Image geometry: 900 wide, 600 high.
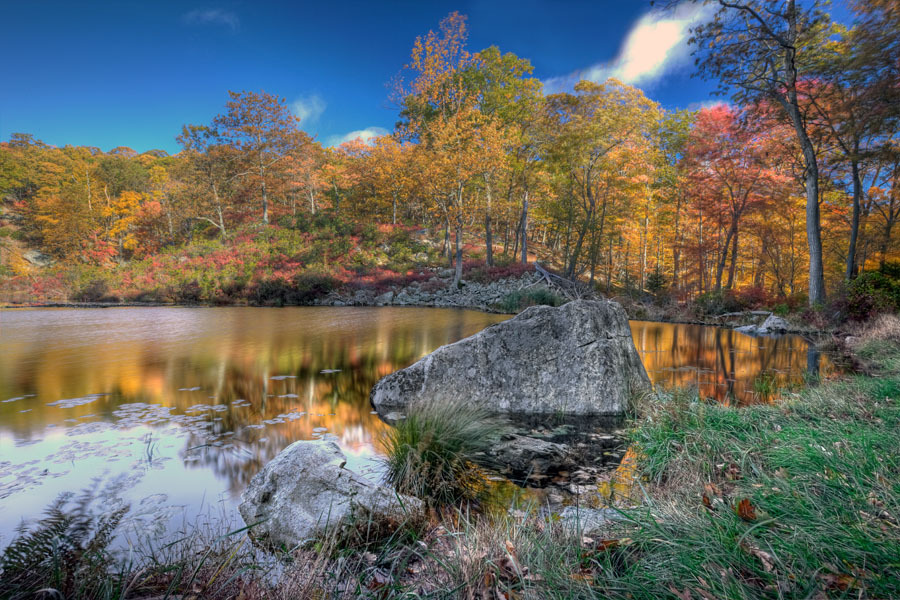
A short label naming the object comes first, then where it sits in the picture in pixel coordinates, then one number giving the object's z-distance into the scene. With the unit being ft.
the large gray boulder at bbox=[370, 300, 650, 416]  18.51
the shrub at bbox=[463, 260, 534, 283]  82.89
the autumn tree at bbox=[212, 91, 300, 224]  116.37
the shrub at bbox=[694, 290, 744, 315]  59.47
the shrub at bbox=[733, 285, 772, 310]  58.49
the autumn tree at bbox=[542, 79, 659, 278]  77.61
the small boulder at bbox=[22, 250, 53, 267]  122.42
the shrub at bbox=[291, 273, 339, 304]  86.63
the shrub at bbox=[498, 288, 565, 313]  62.03
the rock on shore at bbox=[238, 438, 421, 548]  8.67
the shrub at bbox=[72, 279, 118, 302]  90.99
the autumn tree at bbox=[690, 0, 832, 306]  42.34
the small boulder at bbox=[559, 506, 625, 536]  7.61
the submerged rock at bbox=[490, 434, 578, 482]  12.22
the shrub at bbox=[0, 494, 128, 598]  5.16
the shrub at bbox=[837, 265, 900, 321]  34.30
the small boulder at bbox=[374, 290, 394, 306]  84.99
